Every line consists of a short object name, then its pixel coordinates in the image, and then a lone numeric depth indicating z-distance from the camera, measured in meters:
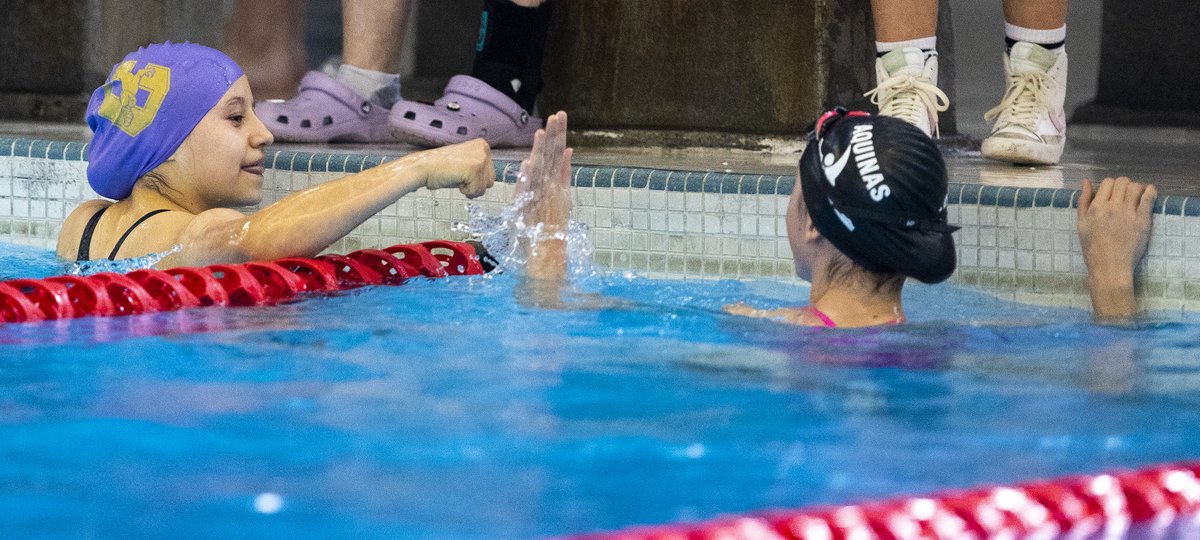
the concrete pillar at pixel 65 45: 14.45
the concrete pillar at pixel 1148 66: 14.52
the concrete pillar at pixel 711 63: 10.98
